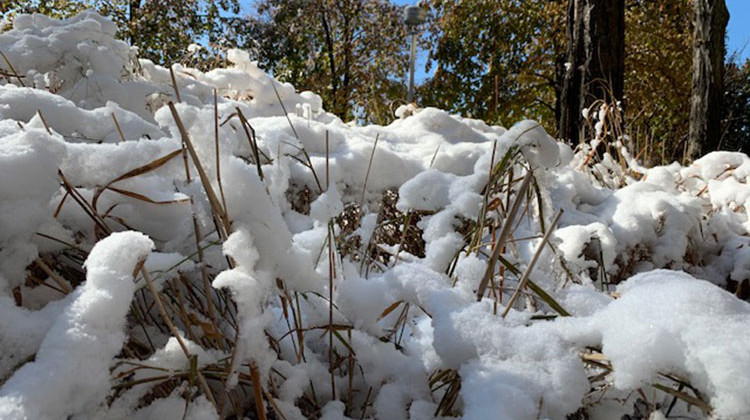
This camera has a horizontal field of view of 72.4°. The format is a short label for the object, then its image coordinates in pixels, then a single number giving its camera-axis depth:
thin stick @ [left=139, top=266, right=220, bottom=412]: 0.60
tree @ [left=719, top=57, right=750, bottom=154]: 13.31
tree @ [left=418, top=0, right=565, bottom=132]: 12.13
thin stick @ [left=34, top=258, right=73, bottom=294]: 0.65
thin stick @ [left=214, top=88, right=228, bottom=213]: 0.65
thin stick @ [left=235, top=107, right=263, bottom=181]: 0.79
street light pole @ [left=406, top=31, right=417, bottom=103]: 8.39
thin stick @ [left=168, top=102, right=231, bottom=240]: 0.62
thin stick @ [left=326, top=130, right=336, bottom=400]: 0.79
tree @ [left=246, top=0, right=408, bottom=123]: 14.53
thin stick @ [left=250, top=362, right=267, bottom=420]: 0.61
